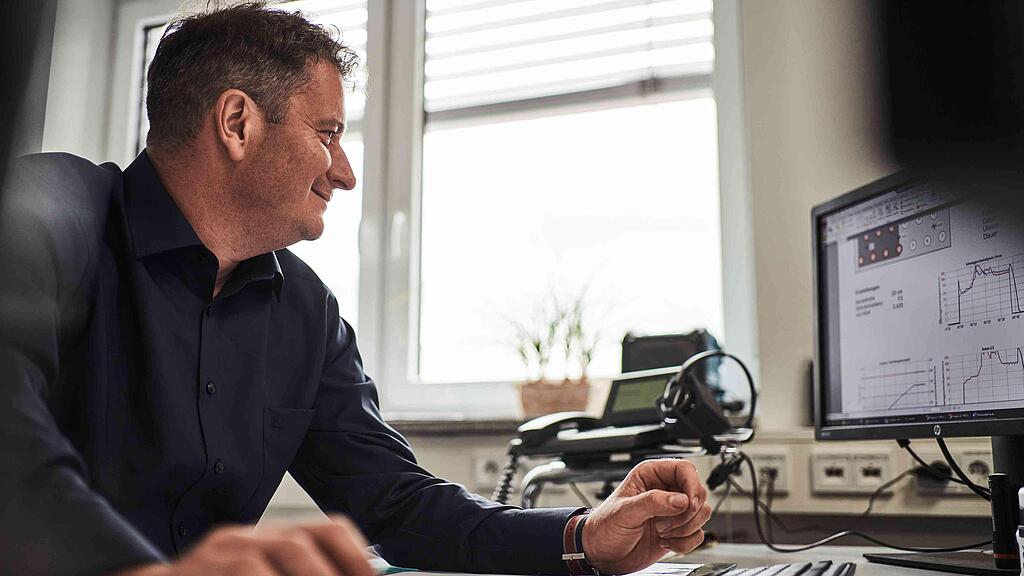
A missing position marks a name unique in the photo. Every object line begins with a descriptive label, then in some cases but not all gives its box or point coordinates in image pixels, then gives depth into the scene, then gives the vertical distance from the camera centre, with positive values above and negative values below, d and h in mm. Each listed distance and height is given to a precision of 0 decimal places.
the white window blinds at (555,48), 2176 +855
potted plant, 1914 +72
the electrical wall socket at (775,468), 1621 -147
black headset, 1297 -38
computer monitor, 990 +83
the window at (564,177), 2105 +518
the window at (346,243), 2361 +375
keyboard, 848 -177
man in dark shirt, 894 +35
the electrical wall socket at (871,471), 1560 -146
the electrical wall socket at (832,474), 1583 -154
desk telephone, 1303 -62
